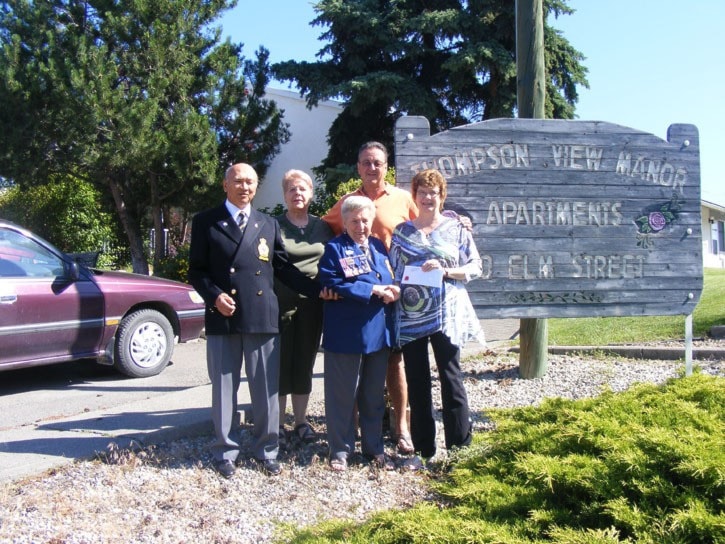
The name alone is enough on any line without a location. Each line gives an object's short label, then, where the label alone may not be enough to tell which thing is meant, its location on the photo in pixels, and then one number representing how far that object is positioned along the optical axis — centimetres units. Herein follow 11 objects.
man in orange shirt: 442
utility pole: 633
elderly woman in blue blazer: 407
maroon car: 645
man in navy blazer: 412
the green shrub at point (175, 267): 1385
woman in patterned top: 408
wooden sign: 547
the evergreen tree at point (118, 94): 1272
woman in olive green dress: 452
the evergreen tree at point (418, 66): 1594
